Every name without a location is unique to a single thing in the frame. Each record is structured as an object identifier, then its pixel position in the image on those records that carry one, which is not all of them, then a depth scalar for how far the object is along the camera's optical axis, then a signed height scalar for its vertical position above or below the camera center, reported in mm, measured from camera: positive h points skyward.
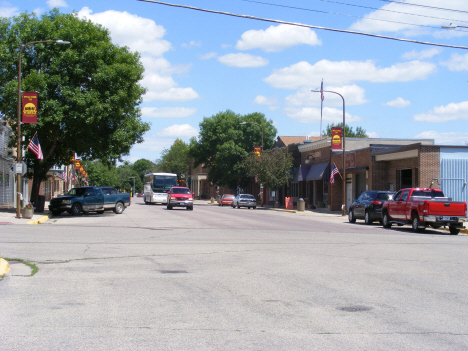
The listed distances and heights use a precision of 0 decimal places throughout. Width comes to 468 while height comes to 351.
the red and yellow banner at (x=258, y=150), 53638 +3977
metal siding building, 31828 +1136
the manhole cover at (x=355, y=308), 7133 -1671
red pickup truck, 21312 -846
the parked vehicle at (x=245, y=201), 51875 -1341
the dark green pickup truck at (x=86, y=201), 31516 -957
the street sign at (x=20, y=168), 25375 +830
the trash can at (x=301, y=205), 45000 -1443
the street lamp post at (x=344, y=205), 37125 -1201
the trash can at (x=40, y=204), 33531 -1243
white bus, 56134 +183
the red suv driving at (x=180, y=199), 41281 -970
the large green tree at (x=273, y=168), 50094 +1951
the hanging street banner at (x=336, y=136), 38688 +3973
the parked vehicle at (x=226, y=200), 61844 -1502
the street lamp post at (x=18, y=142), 25578 +2141
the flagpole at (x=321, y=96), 57856 +10447
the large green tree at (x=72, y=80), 28719 +6077
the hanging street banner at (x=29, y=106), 25594 +3916
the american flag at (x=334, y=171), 40312 +1401
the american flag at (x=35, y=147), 28219 +2086
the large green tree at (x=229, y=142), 65250 +5990
